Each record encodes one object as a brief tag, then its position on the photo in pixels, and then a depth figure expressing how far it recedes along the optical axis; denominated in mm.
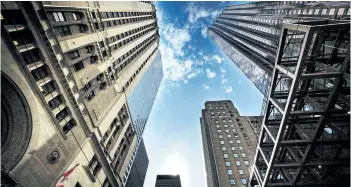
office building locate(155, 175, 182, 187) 164625
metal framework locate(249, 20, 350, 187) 17078
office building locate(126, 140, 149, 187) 96862
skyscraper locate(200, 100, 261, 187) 57344
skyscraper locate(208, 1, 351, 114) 45591
